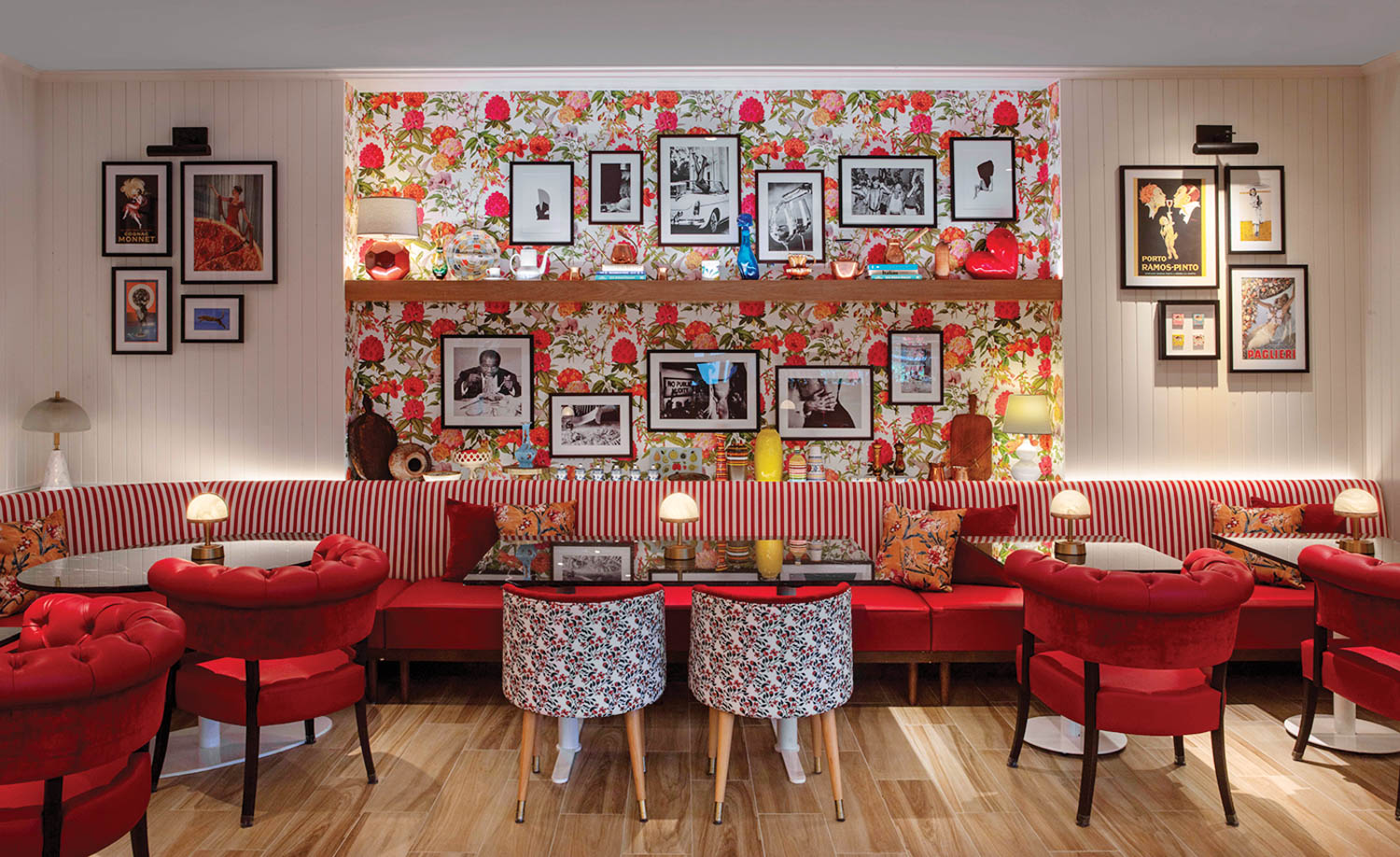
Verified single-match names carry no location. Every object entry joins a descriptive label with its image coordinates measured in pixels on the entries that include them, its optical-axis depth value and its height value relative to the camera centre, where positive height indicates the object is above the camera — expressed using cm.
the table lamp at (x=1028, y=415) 515 +6
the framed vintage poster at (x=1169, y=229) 537 +118
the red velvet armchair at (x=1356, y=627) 317 -74
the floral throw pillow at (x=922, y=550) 472 -66
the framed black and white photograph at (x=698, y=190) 565 +149
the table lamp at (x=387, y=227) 532 +118
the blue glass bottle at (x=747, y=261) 547 +101
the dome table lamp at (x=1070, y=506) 412 -37
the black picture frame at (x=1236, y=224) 536 +121
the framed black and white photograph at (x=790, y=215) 565 +134
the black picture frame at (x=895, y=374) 567 +33
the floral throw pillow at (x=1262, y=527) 473 -55
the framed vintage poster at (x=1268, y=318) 536 +65
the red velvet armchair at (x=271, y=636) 316 -76
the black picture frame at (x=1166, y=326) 538 +61
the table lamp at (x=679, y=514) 394 -39
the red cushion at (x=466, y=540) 493 -62
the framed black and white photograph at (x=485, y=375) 568 +32
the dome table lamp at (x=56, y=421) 502 +3
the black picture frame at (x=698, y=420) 568 +19
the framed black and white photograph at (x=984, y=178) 565 +156
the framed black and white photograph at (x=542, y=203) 565 +141
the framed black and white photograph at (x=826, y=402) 568 +15
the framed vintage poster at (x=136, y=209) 533 +129
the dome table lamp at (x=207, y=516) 380 -39
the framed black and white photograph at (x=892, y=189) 565 +150
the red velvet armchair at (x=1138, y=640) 304 -75
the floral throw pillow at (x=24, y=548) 420 -60
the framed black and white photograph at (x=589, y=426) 570 +0
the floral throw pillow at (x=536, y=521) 495 -53
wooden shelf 529 +80
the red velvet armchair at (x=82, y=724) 205 -71
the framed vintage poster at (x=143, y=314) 535 +67
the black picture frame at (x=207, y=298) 537 +69
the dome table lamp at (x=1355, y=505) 417 -37
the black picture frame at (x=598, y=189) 565 +151
